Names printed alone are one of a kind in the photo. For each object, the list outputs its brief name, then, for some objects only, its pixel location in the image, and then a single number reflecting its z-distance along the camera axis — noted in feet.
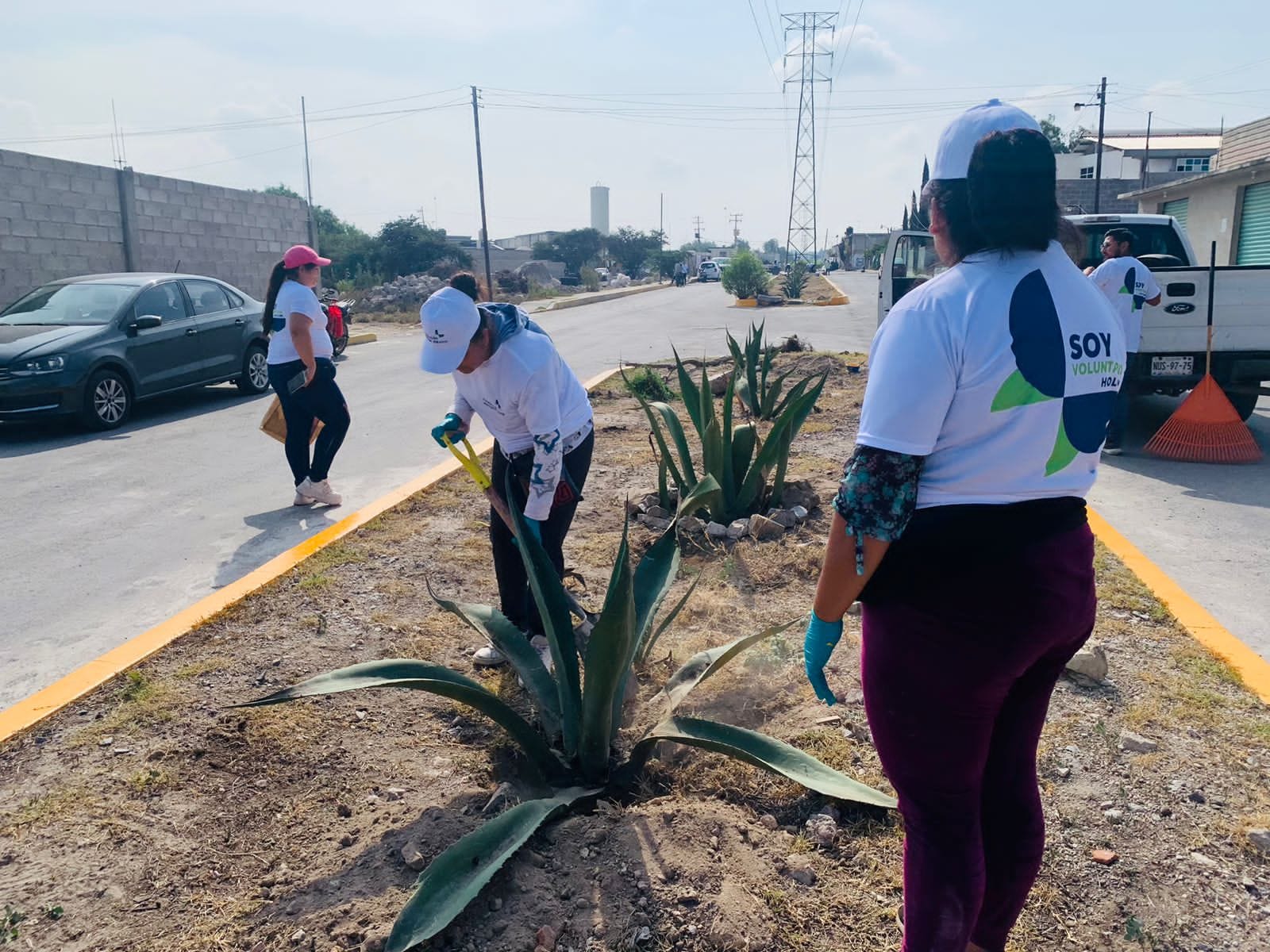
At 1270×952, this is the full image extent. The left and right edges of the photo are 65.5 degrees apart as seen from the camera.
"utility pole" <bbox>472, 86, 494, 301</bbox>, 133.31
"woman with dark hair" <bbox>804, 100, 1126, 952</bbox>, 5.41
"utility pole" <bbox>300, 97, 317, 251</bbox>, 81.51
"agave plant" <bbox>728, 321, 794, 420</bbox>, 27.12
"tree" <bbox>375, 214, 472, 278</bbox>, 152.87
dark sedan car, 30.12
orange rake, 24.93
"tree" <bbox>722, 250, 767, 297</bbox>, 108.27
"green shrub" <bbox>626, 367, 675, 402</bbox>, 33.12
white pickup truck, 25.21
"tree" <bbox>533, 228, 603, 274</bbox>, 244.42
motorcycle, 48.60
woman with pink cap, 20.18
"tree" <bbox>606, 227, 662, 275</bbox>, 264.11
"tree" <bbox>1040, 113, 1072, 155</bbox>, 243.40
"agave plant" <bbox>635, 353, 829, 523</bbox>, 17.99
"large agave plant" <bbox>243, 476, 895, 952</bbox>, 7.55
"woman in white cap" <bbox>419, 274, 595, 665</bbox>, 11.00
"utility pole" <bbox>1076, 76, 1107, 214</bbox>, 137.26
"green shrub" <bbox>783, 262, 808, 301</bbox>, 114.01
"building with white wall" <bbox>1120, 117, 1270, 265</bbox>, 75.15
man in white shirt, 23.06
